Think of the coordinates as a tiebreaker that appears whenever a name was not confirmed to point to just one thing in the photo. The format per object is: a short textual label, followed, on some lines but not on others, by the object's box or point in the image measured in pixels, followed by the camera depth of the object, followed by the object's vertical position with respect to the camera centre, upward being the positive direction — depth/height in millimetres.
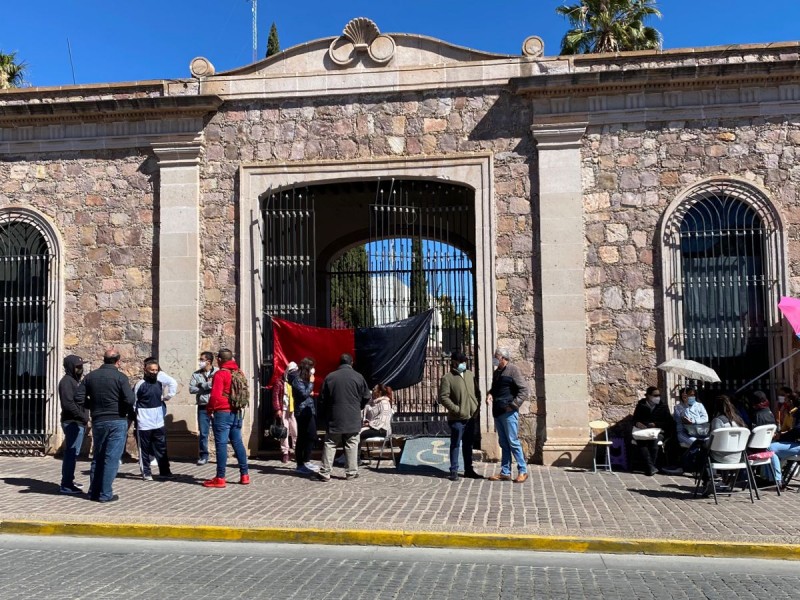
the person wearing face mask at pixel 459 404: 10211 -677
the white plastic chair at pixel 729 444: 8688 -1041
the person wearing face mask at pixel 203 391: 11172 -511
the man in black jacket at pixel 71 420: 9336 -767
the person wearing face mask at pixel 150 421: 10312 -855
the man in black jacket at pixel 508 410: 10070 -746
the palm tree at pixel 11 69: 24016 +8634
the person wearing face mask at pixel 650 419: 10664 -937
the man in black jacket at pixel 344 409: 10109 -710
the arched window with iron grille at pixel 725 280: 11195 +953
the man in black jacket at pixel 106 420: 8773 -717
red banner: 12047 +124
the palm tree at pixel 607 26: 22188 +8965
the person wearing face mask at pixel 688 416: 10438 -876
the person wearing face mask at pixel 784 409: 10438 -813
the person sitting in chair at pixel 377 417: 11445 -930
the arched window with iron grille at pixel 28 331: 12625 +388
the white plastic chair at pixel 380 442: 11305 -1287
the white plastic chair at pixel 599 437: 10812 -1219
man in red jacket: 9703 -803
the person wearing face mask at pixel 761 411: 9414 -746
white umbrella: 10398 -271
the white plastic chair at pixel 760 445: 8953 -1087
